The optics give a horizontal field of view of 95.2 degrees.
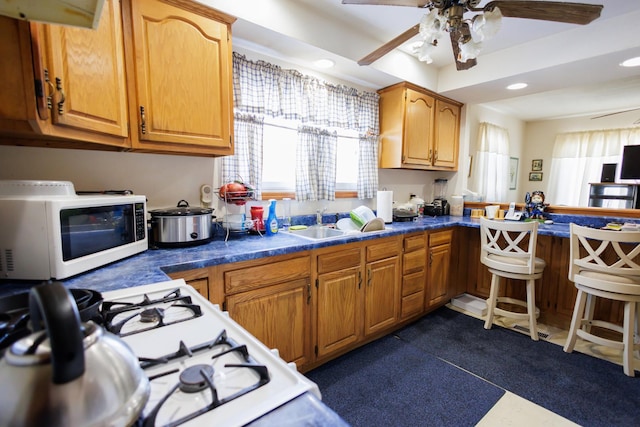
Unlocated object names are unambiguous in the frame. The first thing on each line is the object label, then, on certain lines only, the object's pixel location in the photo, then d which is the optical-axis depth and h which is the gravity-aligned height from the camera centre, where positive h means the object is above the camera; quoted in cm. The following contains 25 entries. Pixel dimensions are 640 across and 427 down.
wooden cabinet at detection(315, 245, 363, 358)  188 -79
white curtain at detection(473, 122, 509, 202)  415 +35
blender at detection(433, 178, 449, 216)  330 -16
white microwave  100 -20
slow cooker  154 -26
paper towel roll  268 -21
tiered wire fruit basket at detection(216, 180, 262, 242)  189 -23
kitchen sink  233 -41
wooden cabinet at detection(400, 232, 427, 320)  243 -78
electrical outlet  196 -10
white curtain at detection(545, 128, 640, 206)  462 +48
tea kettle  31 -23
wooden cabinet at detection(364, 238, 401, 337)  215 -78
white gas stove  47 -37
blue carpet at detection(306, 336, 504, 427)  154 -122
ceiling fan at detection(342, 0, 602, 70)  129 +78
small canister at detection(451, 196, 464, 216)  341 -25
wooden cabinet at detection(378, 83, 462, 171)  277 +56
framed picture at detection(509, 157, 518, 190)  516 +24
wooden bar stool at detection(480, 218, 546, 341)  224 -62
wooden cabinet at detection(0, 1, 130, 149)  94 +34
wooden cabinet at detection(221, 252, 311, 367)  150 -66
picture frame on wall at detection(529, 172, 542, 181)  536 +20
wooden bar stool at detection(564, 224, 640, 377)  181 -61
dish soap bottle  206 -28
